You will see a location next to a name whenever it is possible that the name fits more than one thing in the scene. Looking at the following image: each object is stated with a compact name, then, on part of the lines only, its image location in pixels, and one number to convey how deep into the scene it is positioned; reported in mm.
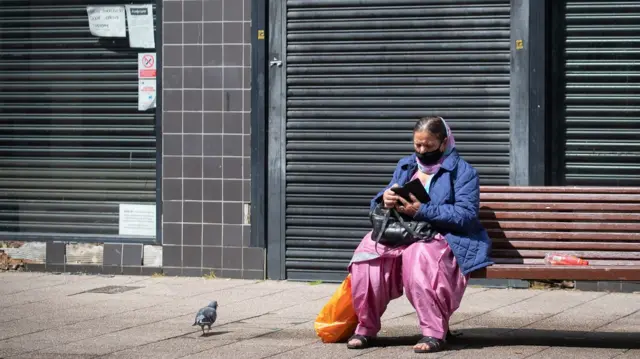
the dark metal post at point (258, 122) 10211
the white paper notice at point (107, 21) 10844
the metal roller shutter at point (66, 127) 10898
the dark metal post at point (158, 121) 10555
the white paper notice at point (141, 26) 10727
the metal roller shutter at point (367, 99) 9750
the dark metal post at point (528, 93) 9555
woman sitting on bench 6629
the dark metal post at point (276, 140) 10188
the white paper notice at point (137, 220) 10828
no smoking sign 10719
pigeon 7145
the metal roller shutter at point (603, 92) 9602
